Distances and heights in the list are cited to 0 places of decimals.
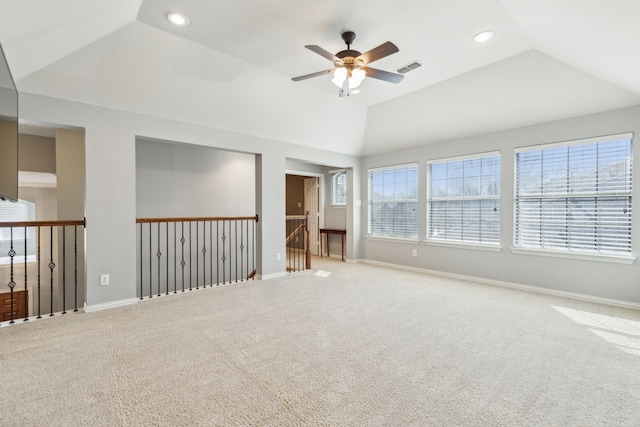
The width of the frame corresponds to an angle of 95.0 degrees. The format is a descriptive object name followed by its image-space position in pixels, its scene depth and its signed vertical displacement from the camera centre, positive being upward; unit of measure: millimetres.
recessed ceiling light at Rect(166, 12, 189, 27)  2741 +1855
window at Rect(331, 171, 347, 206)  7633 +618
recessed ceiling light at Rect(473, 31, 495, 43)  2990 +1820
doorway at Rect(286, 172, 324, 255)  8031 +390
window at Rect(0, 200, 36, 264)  6496 -409
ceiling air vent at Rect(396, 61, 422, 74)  3672 +1849
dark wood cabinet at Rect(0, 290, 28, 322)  6112 -1965
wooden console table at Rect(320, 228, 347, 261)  7152 -496
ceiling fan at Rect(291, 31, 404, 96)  2586 +1401
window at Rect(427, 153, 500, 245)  4777 +208
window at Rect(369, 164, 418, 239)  5871 +215
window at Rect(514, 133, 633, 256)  3680 +203
